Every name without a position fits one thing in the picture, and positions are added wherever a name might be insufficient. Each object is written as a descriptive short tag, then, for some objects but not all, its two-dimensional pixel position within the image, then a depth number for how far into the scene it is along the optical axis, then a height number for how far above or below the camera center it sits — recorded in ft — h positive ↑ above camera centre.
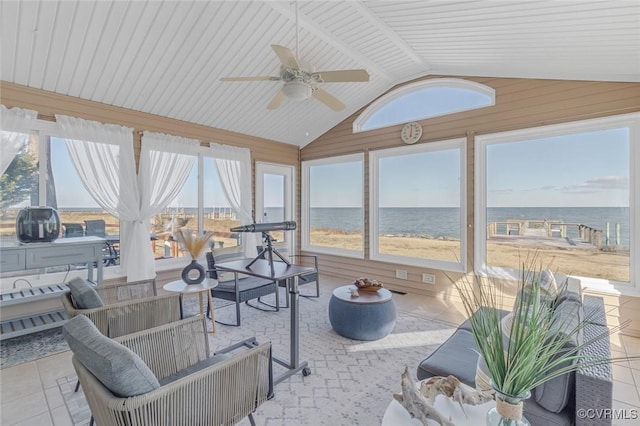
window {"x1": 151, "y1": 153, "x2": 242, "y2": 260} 15.02 -0.09
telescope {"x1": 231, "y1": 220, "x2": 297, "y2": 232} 8.39 -0.44
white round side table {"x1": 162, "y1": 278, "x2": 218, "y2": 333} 9.79 -2.51
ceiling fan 8.63 +3.96
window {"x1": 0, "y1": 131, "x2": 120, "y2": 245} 10.85 +1.05
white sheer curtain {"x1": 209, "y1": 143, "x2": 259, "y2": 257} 16.87 +1.88
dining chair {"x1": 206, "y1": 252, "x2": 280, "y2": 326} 11.65 -3.06
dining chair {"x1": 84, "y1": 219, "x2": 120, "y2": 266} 12.95 -0.96
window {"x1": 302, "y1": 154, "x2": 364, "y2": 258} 18.93 +0.42
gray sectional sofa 4.45 -2.99
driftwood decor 3.70 -2.49
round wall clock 15.81 +4.17
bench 9.82 -3.77
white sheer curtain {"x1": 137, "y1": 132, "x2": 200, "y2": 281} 13.47 +1.60
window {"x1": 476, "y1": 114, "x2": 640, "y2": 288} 11.18 +0.50
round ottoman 10.25 -3.59
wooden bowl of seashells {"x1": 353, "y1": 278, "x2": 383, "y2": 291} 11.02 -2.70
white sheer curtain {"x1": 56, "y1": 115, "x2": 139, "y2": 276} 12.06 +2.00
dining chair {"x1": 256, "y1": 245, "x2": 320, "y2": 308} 14.25 -3.33
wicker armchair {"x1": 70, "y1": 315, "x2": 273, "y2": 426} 3.92 -2.69
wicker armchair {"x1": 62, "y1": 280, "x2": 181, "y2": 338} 7.16 -2.51
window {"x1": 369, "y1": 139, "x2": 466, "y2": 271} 15.06 +0.35
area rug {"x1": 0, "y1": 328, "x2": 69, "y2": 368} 9.32 -4.47
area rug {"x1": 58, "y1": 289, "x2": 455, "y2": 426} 6.86 -4.49
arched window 14.32 +5.67
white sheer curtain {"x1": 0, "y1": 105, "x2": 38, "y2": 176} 10.34 +2.90
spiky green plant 3.26 -1.49
